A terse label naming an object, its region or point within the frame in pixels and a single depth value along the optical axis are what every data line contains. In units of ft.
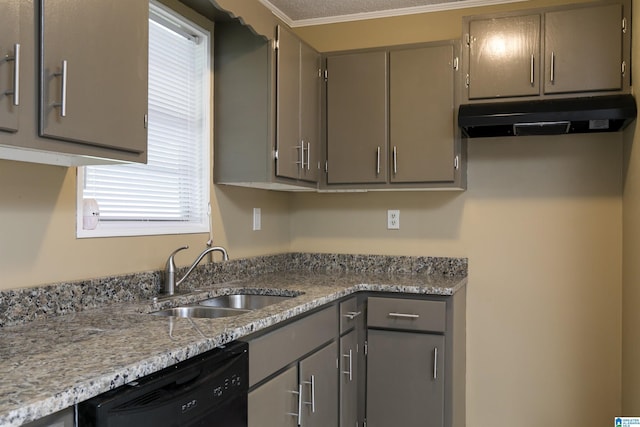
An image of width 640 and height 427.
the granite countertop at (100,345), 3.31
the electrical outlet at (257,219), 10.01
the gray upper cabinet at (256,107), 8.41
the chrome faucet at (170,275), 7.31
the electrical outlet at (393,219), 10.58
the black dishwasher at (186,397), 3.68
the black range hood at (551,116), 7.81
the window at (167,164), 6.71
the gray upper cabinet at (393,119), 9.23
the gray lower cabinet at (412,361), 8.46
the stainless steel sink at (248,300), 8.03
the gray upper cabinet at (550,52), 8.17
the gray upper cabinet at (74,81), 4.19
